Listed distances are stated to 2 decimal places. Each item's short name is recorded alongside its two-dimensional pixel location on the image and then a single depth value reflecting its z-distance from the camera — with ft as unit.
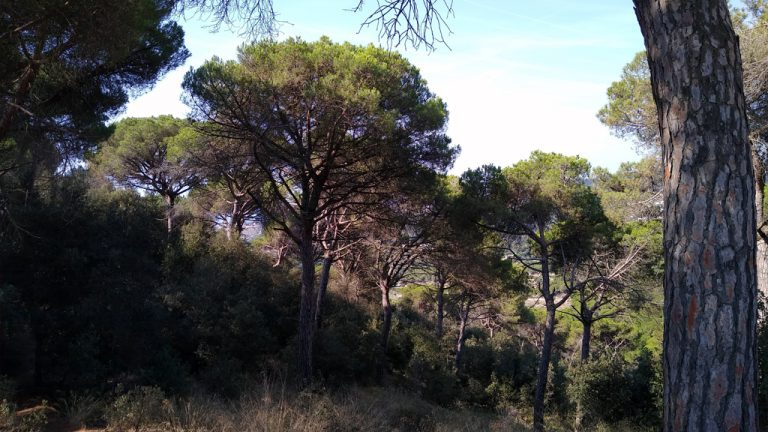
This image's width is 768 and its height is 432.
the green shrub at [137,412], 15.61
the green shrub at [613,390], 40.88
